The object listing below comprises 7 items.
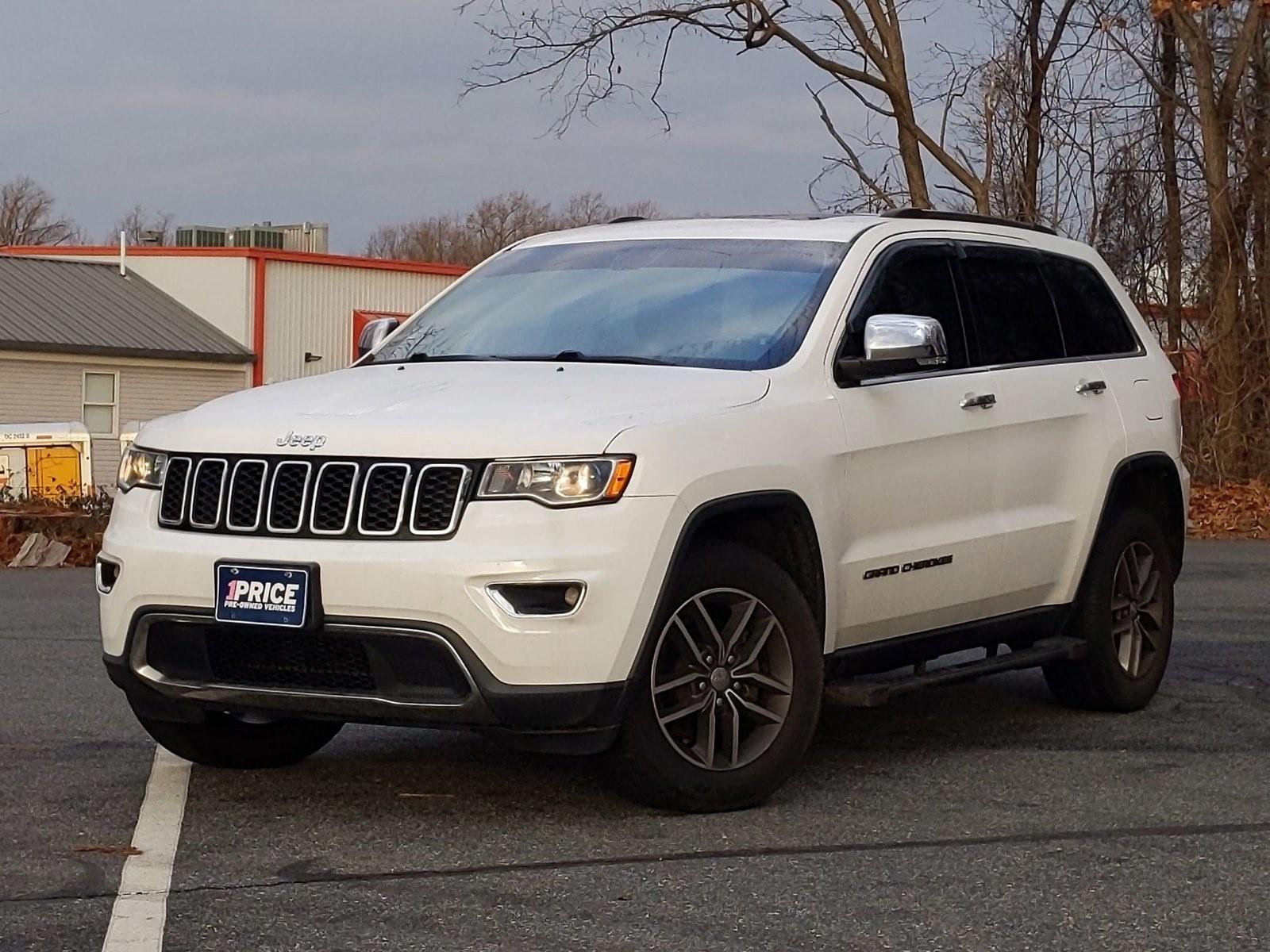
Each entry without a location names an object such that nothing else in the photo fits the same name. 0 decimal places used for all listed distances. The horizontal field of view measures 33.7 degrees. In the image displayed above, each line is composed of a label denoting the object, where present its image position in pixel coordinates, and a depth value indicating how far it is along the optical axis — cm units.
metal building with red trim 4631
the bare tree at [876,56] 2486
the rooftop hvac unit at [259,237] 5784
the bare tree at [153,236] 5700
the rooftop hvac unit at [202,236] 5766
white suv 559
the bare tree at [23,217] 8831
